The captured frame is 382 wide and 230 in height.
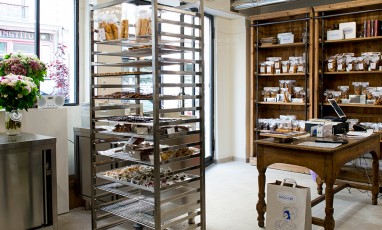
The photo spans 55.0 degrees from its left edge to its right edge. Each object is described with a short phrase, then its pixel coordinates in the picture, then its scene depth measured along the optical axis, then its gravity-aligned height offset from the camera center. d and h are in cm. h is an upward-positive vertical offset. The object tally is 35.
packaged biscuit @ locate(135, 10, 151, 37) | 276 +57
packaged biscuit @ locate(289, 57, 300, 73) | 588 +59
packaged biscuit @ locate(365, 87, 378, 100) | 519 +12
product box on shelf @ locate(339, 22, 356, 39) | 521 +103
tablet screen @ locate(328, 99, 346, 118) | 398 -11
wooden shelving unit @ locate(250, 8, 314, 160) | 571 +73
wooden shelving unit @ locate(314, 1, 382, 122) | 527 +76
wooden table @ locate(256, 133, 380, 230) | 299 -50
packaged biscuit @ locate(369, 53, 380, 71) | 510 +53
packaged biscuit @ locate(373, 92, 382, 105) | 505 +3
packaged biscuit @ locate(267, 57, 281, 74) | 606 +60
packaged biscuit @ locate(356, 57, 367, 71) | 520 +51
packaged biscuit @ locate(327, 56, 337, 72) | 543 +54
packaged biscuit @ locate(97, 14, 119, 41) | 298 +59
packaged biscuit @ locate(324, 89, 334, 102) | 557 +9
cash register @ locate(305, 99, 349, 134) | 375 -23
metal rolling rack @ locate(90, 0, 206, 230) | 264 -36
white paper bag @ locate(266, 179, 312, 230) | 297 -89
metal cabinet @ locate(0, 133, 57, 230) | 283 -65
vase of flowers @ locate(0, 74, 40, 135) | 297 +3
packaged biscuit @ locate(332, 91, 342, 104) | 547 +8
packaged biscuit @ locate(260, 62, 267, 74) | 621 +56
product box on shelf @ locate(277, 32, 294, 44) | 589 +101
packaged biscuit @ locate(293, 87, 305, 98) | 594 +13
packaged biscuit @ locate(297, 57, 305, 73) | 579 +56
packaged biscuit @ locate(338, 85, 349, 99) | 550 +12
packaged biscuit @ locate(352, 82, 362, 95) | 538 +18
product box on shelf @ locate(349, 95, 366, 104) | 519 +2
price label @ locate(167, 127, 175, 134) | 283 -23
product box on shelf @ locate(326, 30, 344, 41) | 530 +96
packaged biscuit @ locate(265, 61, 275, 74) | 612 +56
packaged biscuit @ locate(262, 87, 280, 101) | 619 +14
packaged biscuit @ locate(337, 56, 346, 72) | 536 +53
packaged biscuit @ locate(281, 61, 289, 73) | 598 +55
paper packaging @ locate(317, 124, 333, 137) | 361 -30
